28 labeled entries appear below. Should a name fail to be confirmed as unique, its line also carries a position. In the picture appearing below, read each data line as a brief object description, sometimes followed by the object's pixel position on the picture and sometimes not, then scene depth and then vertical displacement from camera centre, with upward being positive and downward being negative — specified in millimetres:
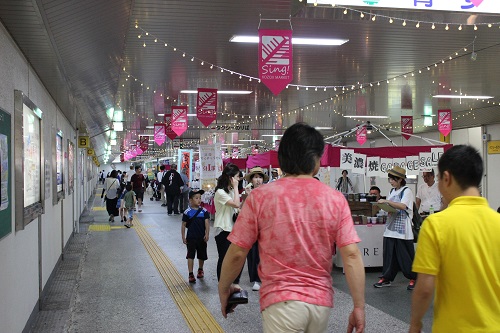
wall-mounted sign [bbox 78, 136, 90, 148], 19214 +961
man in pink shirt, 2684 -392
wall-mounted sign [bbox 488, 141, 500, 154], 23141 +660
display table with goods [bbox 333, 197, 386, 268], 9938 -1248
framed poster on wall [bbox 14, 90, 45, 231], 5637 +122
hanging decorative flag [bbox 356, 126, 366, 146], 23516 +1233
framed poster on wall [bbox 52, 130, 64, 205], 9725 +46
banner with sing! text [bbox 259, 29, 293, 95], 9109 +1709
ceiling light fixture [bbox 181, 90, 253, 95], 17125 +2282
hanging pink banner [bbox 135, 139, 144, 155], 40700 +1513
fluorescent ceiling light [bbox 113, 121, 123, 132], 24406 +1897
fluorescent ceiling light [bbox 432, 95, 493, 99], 18125 +2118
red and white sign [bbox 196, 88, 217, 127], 16047 +1830
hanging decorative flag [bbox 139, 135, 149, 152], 34031 +1678
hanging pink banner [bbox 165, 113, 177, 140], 22547 +1684
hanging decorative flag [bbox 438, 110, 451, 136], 20000 +1493
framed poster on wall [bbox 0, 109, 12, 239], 4758 -49
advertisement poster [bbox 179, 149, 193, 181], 23320 +338
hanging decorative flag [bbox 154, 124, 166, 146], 25188 +1600
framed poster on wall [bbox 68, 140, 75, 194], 13792 +78
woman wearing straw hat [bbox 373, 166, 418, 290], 8469 -1043
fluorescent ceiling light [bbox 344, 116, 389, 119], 23869 +2009
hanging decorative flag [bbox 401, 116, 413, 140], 21922 +1589
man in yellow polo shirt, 2637 -479
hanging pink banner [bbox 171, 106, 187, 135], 18844 +1621
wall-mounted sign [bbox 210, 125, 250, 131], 27250 +1927
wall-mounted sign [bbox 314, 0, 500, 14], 5594 +1591
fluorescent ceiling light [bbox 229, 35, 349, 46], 10672 +2375
